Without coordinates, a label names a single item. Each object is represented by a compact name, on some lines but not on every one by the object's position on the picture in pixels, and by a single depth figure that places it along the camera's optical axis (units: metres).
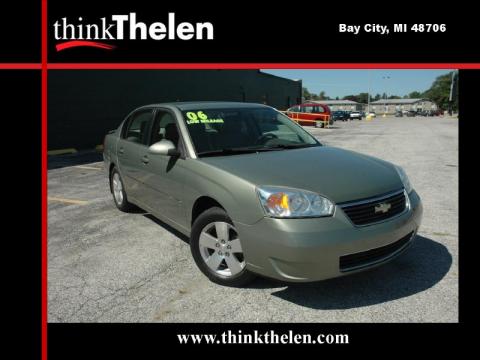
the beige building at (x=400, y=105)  134.64
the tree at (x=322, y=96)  158.50
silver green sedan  2.98
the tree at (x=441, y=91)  101.07
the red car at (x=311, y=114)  27.19
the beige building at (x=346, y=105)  123.19
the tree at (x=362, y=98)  149.14
